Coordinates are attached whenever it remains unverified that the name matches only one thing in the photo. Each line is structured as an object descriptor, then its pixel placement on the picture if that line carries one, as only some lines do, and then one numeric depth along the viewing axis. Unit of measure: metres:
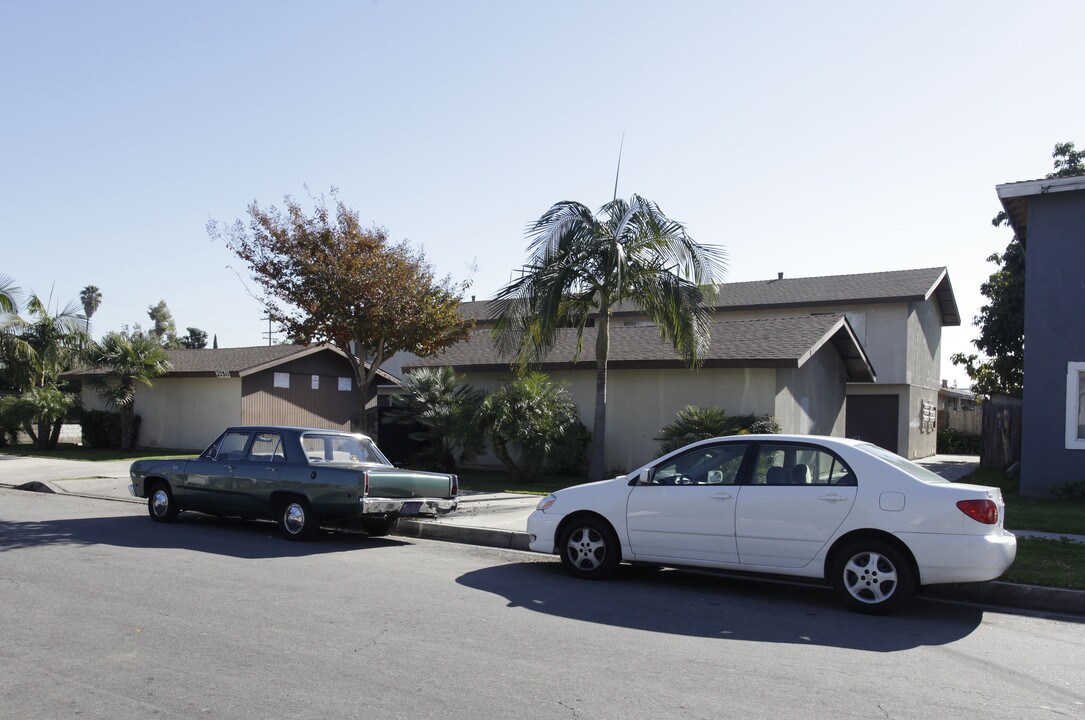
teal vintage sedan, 11.05
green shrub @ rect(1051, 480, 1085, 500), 15.62
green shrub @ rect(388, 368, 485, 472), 19.38
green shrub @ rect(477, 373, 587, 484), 18.12
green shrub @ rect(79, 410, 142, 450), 28.38
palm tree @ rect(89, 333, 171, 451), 26.34
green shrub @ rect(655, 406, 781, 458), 17.44
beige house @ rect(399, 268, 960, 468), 19.08
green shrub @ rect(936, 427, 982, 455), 35.44
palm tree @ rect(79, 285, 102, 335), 77.44
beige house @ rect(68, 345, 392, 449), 27.28
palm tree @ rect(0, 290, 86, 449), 27.83
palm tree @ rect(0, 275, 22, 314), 28.83
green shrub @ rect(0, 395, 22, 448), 26.34
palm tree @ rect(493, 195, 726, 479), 15.61
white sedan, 7.47
